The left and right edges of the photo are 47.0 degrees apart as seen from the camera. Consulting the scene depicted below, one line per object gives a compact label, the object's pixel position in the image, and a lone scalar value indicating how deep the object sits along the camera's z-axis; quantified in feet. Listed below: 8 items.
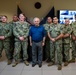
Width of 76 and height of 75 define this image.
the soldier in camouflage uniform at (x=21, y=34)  8.28
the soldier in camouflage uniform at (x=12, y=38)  9.15
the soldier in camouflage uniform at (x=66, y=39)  8.25
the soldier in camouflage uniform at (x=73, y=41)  8.42
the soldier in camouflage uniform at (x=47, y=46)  8.71
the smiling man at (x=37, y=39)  7.96
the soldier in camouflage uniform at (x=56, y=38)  7.86
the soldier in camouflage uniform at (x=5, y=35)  8.53
